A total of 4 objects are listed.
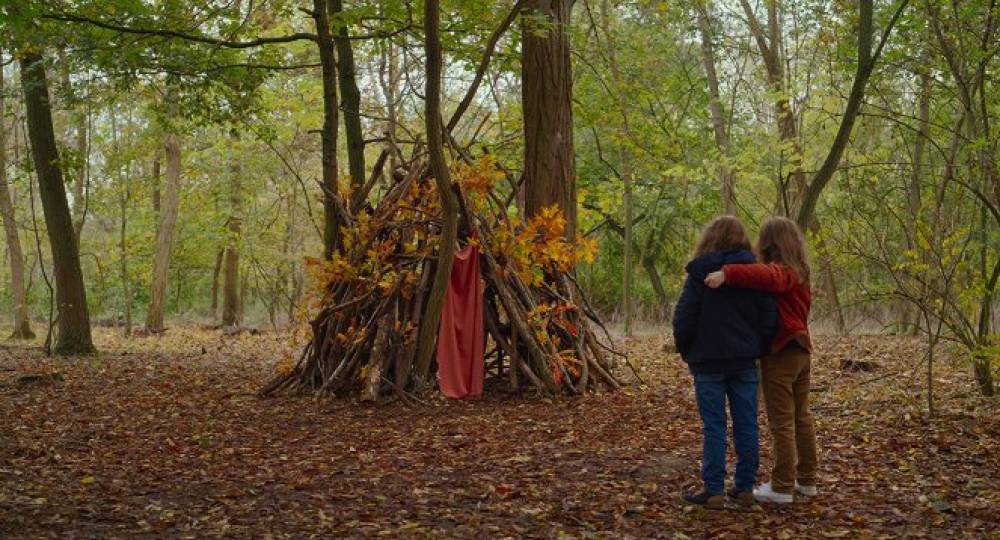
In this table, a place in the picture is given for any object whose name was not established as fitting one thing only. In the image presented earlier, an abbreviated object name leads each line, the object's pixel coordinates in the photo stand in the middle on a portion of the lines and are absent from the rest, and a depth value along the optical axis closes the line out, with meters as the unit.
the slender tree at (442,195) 5.85
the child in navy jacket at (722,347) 3.99
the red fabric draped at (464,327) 7.30
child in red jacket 3.96
